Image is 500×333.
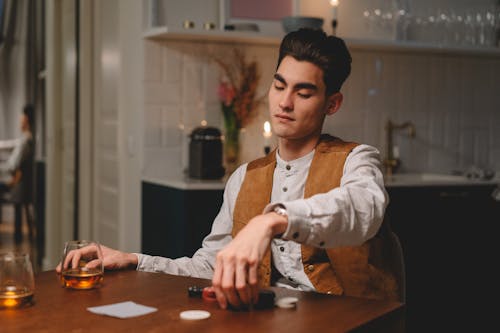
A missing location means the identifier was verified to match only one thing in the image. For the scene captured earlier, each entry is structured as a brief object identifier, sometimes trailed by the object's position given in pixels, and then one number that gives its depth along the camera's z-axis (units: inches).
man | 79.3
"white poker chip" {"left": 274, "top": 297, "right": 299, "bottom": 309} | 61.6
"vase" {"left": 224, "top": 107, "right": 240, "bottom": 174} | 169.0
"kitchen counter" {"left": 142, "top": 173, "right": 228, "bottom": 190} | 146.9
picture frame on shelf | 169.5
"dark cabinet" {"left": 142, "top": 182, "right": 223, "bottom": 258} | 146.9
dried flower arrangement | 169.5
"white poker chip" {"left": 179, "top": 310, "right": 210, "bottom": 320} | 57.7
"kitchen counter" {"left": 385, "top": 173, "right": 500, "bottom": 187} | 166.1
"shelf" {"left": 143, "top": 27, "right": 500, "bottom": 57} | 159.0
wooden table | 55.7
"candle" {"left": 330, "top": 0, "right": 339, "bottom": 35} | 173.5
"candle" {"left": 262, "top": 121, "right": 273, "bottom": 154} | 140.3
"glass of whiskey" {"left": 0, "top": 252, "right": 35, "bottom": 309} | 61.4
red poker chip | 63.8
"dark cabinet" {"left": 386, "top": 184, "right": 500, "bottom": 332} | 164.6
